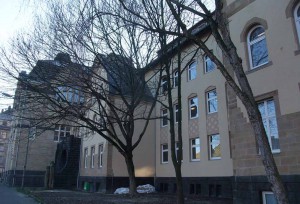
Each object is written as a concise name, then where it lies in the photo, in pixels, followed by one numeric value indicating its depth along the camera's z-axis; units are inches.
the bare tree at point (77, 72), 524.7
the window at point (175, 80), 943.0
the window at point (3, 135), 3601.9
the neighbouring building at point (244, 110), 416.5
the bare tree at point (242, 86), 225.3
